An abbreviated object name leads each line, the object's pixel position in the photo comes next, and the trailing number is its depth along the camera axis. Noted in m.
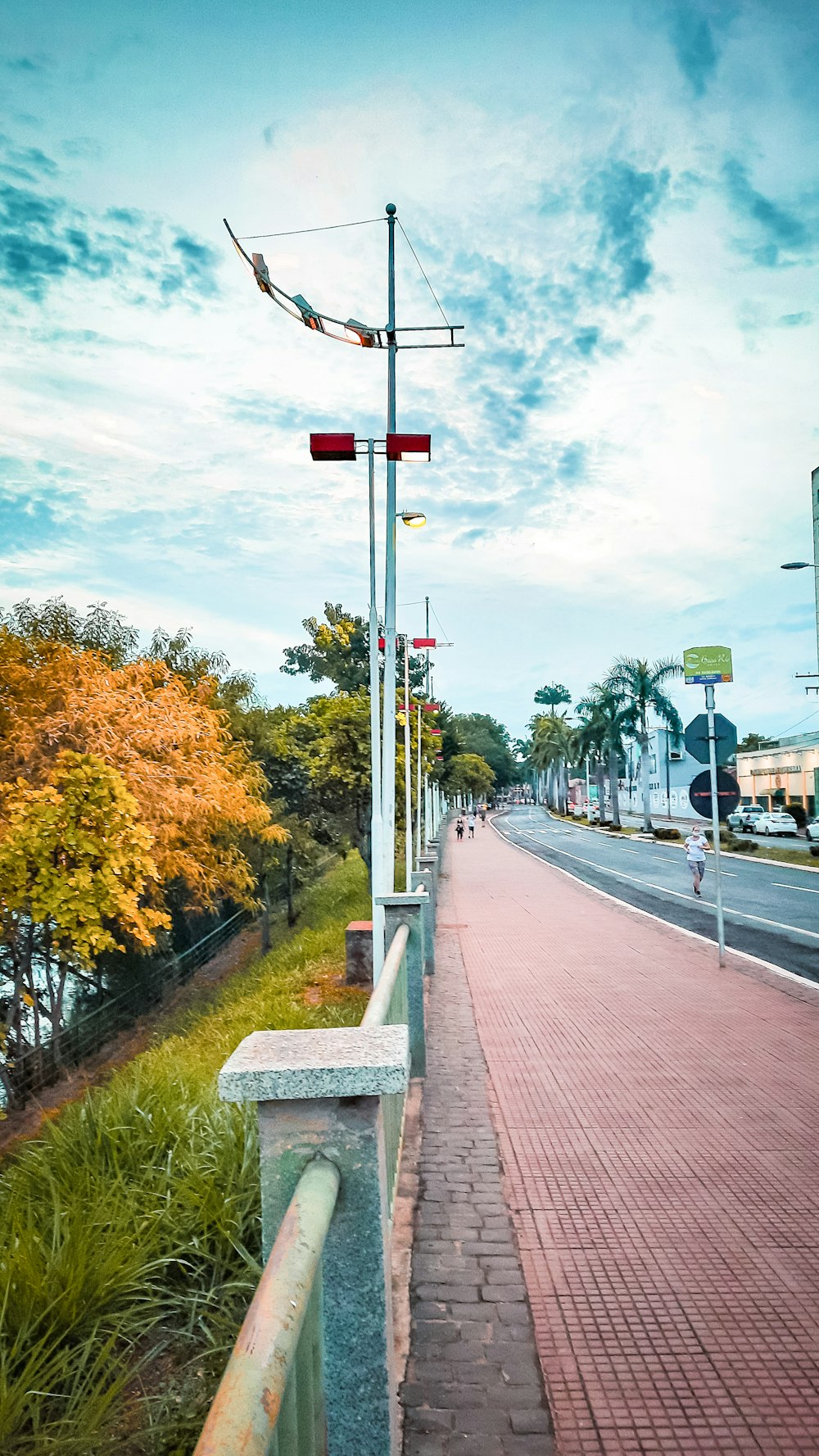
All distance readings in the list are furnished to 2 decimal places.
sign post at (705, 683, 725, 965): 11.20
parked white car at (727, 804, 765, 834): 49.34
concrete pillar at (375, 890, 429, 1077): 6.73
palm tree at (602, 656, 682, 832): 57.25
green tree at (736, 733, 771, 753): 116.01
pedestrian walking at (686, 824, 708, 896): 20.27
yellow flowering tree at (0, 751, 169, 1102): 9.54
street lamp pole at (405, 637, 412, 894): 16.11
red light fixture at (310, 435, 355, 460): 9.13
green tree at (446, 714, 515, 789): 141.50
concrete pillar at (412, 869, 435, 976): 11.59
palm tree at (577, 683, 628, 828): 60.19
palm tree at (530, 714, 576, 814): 109.62
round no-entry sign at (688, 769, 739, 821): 11.45
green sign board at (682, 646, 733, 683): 11.48
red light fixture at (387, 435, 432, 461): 9.40
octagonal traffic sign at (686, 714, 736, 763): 11.30
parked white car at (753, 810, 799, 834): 46.47
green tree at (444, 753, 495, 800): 62.17
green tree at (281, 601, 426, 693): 41.50
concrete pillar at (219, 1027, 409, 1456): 2.10
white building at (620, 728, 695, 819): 85.12
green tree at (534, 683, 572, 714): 177.12
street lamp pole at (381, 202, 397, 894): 10.70
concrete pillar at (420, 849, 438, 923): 20.07
